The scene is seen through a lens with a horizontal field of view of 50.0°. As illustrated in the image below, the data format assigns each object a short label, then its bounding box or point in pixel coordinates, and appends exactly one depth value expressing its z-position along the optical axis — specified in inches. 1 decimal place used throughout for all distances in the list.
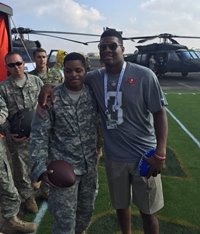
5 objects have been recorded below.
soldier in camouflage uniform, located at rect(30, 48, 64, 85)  131.8
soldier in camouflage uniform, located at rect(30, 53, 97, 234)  67.4
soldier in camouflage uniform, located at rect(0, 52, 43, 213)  100.0
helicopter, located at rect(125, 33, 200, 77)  585.4
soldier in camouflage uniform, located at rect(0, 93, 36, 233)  85.0
